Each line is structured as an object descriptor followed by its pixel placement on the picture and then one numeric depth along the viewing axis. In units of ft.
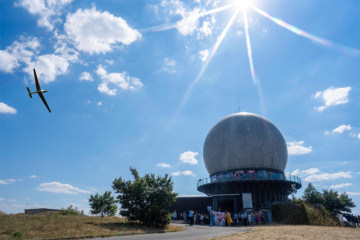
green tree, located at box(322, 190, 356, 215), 116.26
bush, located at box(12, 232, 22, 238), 33.74
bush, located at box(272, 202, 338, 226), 81.46
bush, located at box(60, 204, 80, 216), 77.12
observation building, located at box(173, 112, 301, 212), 108.06
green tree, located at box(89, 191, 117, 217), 88.22
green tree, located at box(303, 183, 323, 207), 121.60
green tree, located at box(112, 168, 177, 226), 52.75
